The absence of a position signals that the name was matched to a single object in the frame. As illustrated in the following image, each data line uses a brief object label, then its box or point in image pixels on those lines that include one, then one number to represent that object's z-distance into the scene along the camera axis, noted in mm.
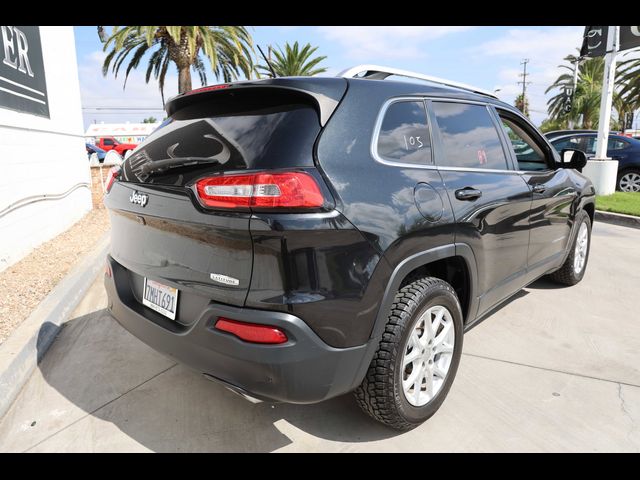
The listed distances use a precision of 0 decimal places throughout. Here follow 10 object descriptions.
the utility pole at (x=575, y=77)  30538
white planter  9992
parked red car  33556
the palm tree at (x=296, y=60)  26784
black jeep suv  1956
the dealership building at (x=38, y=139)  5430
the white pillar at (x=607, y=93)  9844
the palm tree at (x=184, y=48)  15641
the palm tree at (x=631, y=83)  25109
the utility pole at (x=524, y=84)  64806
